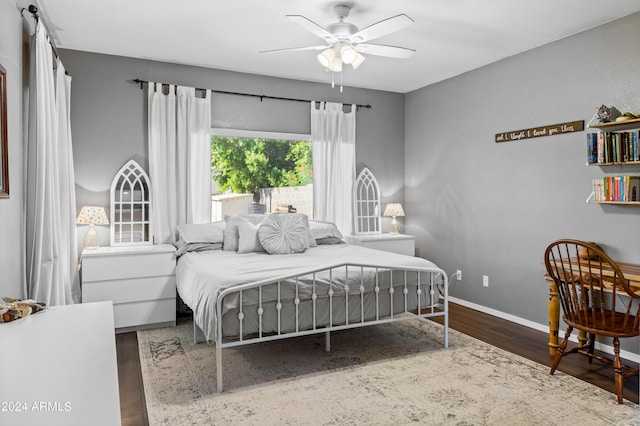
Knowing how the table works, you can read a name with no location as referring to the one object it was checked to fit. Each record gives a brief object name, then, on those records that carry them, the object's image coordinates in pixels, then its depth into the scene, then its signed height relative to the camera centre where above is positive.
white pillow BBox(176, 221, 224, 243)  4.14 -0.26
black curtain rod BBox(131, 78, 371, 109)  4.29 +1.21
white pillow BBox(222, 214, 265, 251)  4.18 -0.24
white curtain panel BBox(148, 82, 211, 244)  4.32 +0.48
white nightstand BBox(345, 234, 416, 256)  4.98 -0.43
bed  2.78 -0.57
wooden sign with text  3.66 +0.64
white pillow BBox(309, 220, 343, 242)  4.63 -0.27
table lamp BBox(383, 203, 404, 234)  5.32 -0.08
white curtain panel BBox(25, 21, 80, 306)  2.85 +0.15
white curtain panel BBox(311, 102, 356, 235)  5.15 +0.50
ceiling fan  2.89 +1.16
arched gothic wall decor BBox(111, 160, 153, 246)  4.24 +0.00
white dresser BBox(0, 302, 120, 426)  0.96 -0.45
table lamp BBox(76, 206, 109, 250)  3.88 -0.12
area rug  2.39 -1.14
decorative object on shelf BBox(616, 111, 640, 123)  3.14 +0.61
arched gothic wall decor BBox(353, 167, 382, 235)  5.48 +0.01
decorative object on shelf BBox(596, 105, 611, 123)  3.32 +0.67
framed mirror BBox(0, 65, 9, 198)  2.23 +0.34
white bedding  2.81 -0.46
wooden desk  3.25 -0.83
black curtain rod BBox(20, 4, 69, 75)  2.76 +1.24
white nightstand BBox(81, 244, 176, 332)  3.73 -0.67
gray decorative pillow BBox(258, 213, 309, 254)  4.03 -0.28
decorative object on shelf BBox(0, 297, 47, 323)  1.68 -0.41
